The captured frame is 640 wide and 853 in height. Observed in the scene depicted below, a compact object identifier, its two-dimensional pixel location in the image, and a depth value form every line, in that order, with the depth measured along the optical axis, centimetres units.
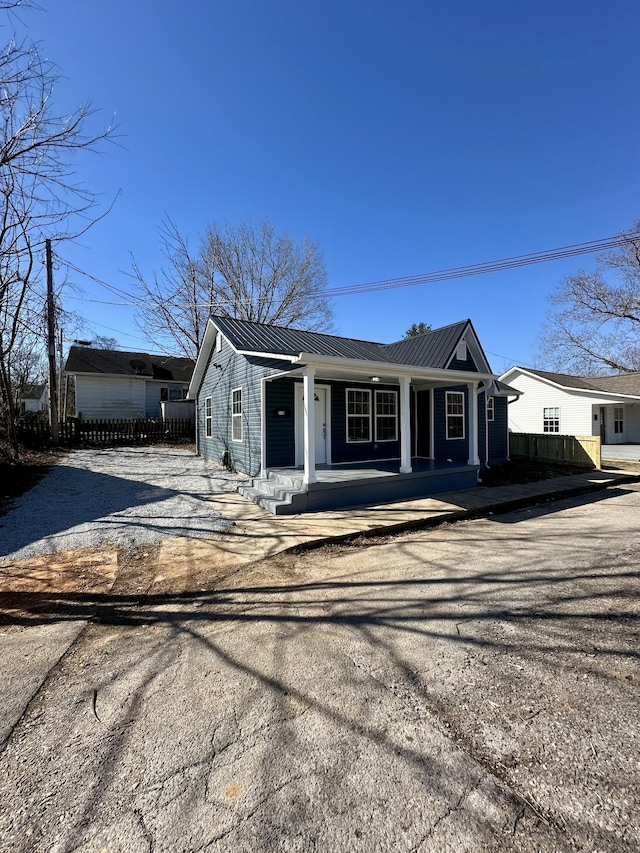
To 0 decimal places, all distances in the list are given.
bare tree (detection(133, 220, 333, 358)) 2292
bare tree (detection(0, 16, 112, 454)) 468
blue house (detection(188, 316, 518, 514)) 779
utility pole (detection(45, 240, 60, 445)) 1529
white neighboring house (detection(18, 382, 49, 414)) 3581
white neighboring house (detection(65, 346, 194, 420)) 2292
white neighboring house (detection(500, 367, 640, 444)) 1881
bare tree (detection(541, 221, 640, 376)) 2536
